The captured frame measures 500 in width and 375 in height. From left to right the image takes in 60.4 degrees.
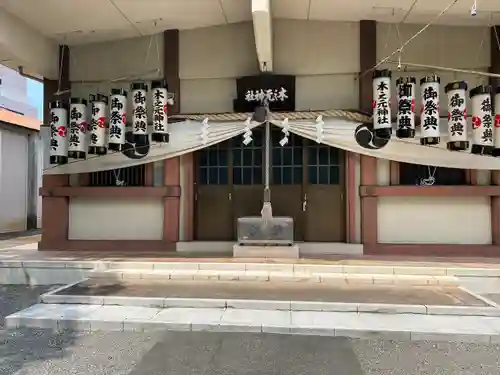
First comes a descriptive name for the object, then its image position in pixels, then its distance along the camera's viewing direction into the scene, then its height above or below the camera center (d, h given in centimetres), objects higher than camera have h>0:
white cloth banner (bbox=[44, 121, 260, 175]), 805 +110
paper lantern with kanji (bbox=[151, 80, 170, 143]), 769 +164
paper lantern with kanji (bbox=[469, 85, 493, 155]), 693 +133
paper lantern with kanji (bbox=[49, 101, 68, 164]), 822 +136
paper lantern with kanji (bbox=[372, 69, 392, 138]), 723 +174
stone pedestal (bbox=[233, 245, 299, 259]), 757 -86
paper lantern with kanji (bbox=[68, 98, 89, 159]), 815 +144
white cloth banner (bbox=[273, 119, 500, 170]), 768 +97
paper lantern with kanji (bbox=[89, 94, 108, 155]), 801 +150
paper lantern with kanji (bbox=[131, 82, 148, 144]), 775 +169
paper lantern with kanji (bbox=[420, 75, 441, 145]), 703 +152
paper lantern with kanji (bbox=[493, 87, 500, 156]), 710 +124
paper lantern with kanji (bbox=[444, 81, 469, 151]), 689 +141
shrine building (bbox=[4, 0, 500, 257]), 775 +141
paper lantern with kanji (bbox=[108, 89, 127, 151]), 783 +152
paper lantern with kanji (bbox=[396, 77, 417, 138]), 708 +159
